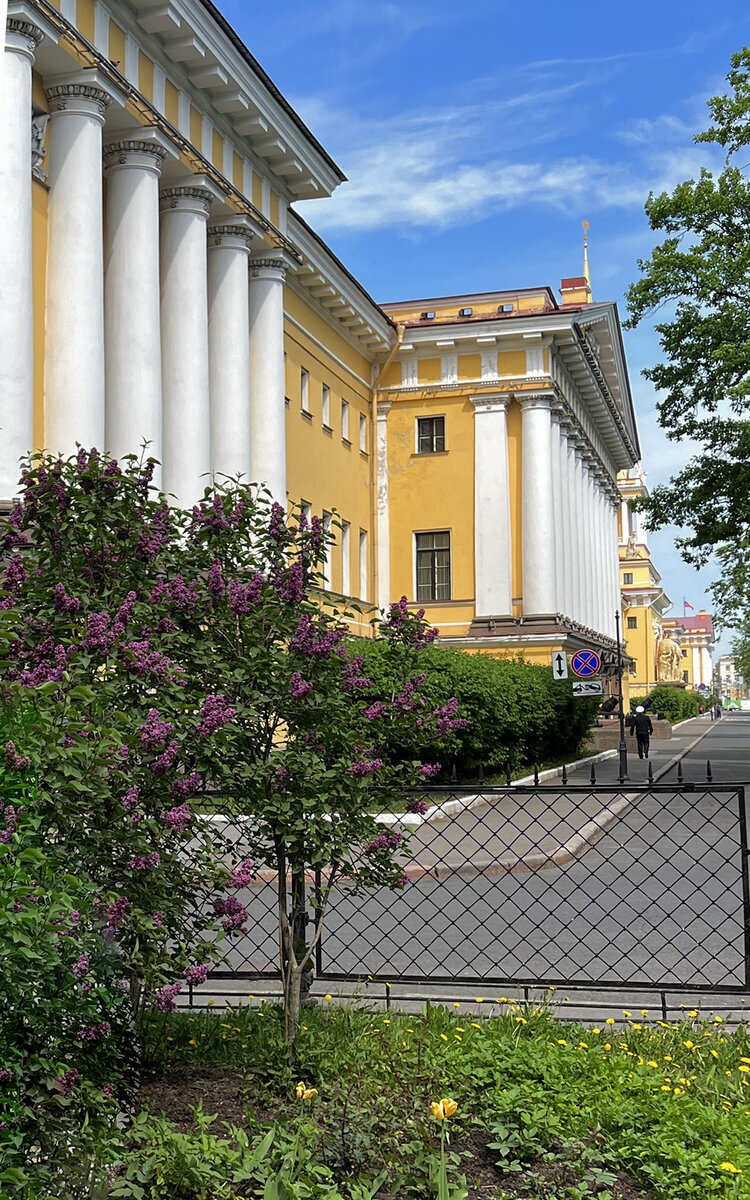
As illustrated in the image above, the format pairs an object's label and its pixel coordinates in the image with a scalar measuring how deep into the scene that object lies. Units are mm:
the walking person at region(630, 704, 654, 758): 35094
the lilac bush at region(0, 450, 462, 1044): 3828
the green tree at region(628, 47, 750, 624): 25609
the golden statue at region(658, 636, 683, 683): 105438
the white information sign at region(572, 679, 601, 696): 26109
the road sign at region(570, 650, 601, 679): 28094
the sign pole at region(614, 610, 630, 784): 24728
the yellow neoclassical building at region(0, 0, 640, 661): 16297
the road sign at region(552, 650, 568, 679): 27188
